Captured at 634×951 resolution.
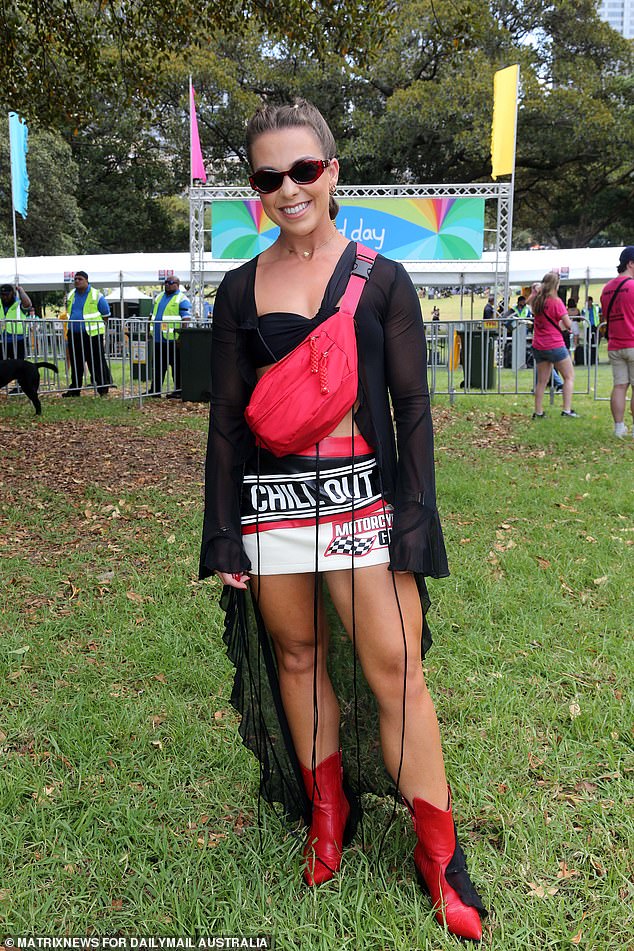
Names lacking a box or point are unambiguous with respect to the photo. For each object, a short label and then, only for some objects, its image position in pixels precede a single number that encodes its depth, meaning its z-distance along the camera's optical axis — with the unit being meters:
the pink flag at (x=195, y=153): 17.28
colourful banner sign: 16.58
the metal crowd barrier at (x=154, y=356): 13.95
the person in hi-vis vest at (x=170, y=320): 14.09
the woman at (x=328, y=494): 2.19
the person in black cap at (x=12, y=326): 14.16
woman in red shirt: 10.62
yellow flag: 17.23
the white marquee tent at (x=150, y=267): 21.98
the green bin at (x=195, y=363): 12.75
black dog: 11.42
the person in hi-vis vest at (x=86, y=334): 14.02
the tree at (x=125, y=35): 9.43
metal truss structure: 16.75
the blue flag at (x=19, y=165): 15.54
